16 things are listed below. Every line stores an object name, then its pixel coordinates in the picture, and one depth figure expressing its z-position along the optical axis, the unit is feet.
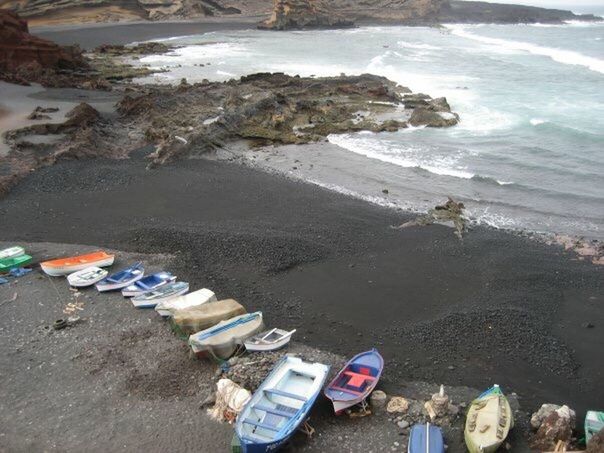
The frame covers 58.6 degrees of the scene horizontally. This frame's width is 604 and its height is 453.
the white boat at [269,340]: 38.58
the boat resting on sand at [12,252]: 49.70
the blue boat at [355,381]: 33.37
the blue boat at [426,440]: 29.86
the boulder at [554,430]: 30.78
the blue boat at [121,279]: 46.26
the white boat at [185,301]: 42.45
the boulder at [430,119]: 101.50
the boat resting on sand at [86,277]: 46.40
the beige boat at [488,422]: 29.99
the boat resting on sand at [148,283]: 45.29
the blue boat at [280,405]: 29.96
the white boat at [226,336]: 37.83
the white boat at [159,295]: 44.04
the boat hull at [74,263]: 47.62
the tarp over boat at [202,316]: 40.34
